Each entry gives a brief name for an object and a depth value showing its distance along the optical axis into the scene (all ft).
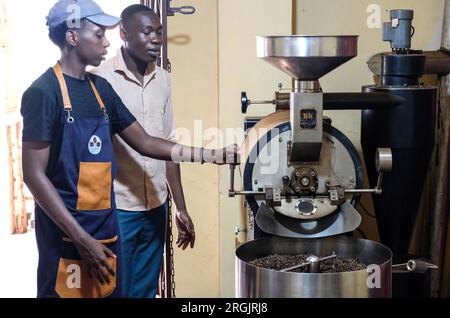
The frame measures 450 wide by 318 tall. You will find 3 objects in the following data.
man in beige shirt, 7.14
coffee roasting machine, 6.56
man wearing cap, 6.68
